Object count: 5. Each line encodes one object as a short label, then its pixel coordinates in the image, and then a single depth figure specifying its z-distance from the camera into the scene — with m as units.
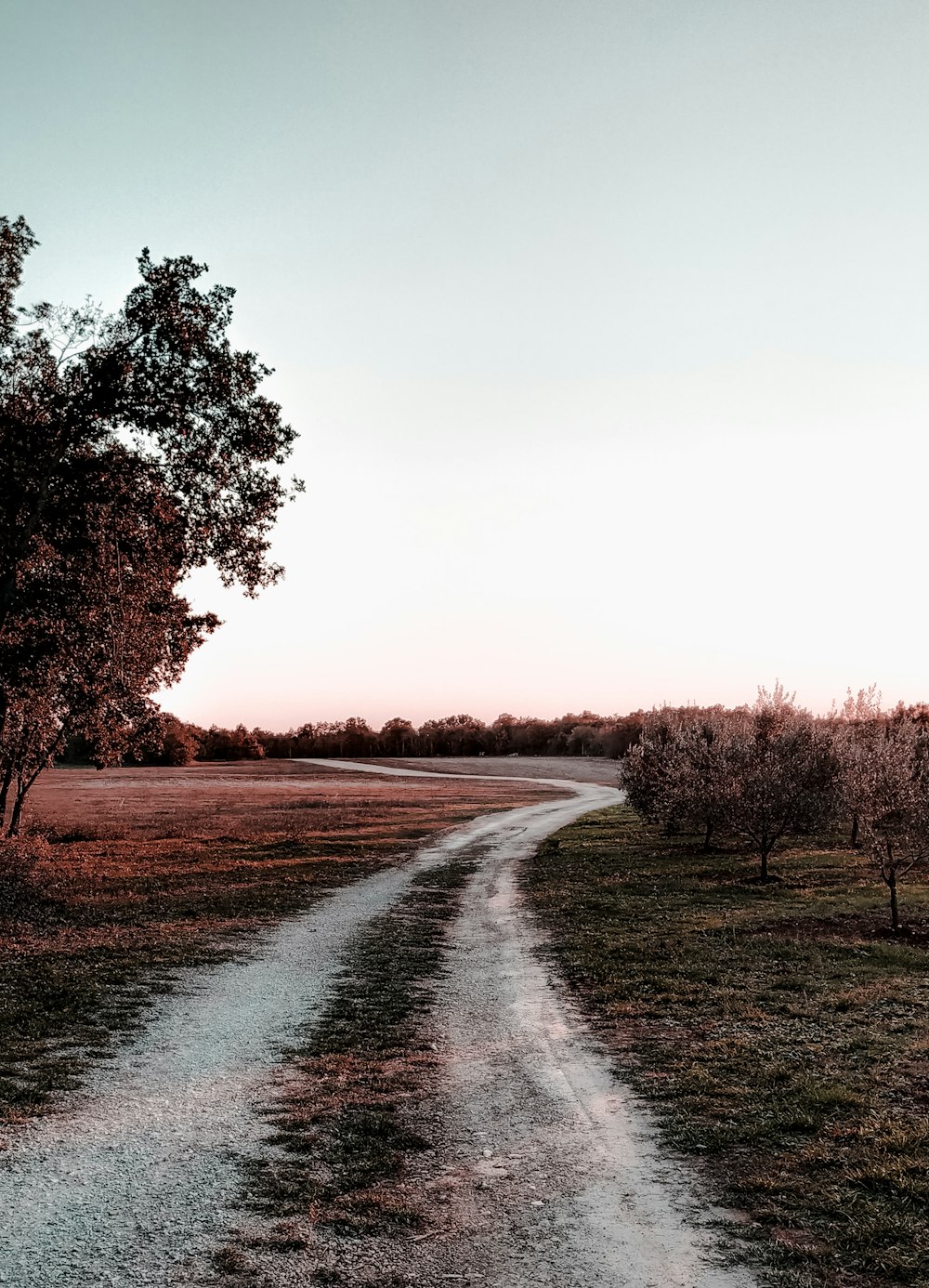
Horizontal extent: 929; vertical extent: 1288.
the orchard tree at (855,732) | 24.80
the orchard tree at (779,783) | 25.87
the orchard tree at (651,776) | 35.17
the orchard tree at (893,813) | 18.91
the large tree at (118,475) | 19.67
